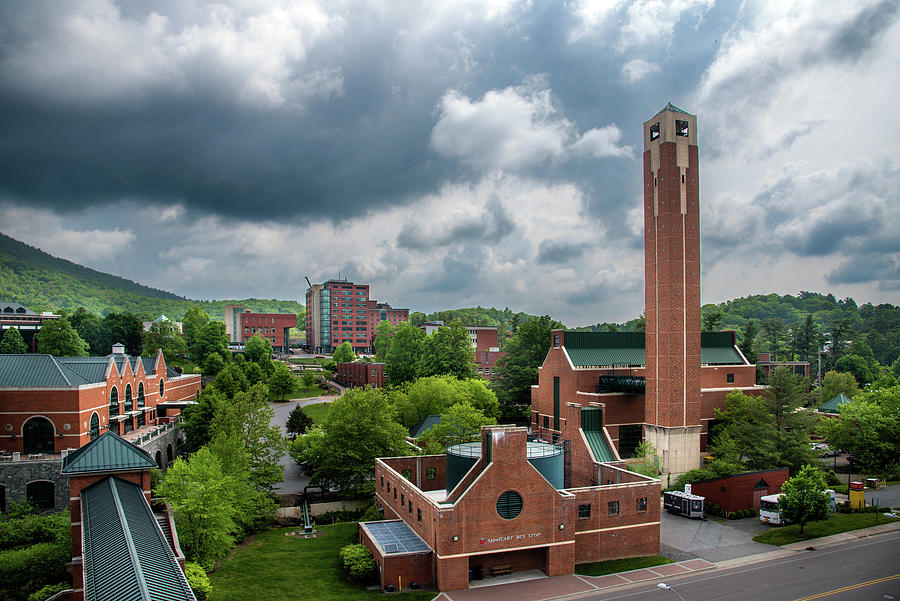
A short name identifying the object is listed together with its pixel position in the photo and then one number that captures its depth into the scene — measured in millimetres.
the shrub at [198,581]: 28719
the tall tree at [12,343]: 91562
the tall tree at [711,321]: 105575
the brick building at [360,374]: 109812
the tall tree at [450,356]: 91375
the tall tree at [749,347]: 98562
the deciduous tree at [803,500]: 38906
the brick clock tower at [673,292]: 54375
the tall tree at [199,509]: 33062
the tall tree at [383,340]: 146500
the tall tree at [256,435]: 45938
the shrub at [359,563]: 32781
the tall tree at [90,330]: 111312
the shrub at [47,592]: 29609
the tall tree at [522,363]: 82125
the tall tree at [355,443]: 49062
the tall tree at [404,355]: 99125
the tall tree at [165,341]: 110562
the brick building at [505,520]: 32188
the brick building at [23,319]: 115875
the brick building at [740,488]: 45594
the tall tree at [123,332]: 111062
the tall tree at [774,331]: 152250
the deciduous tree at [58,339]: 93250
